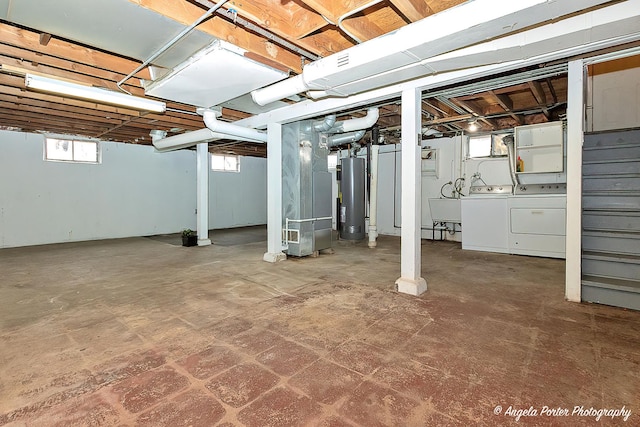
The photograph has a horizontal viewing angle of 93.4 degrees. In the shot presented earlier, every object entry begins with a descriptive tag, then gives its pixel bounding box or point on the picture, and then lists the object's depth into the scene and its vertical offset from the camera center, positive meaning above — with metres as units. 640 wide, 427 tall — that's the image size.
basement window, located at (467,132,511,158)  6.14 +1.29
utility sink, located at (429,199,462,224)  6.04 -0.06
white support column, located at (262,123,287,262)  4.67 +0.25
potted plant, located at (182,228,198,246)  6.17 -0.63
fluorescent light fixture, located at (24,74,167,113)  3.05 +1.27
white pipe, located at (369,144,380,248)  5.96 +0.11
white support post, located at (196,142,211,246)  6.23 +0.29
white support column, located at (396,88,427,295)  3.08 +0.15
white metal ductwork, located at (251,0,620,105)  1.69 +1.12
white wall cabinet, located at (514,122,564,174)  4.75 +0.98
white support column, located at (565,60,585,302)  2.65 +0.30
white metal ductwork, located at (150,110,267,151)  4.32 +1.23
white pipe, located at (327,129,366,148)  5.52 +1.31
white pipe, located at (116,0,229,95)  1.94 +1.29
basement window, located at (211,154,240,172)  9.05 +1.39
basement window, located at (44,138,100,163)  6.52 +1.30
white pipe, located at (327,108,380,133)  4.25 +1.26
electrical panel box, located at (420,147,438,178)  6.82 +1.05
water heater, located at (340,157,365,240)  6.65 +0.21
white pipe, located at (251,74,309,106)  2.88 +1.18
